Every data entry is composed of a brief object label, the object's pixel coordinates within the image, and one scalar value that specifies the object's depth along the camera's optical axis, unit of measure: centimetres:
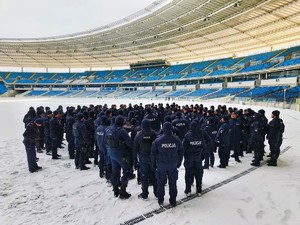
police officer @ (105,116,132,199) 498
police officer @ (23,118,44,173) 678
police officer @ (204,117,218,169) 687
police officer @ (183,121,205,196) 501
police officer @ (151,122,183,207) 446
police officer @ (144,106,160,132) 959
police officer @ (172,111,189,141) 765
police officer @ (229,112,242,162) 732
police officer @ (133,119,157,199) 481
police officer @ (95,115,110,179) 589
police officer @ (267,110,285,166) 685
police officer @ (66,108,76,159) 793
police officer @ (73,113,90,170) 674
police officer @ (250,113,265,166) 698
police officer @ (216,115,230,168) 678
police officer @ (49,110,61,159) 812
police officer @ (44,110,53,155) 898
